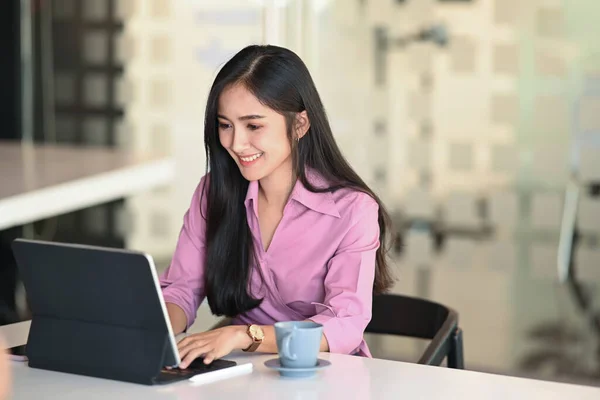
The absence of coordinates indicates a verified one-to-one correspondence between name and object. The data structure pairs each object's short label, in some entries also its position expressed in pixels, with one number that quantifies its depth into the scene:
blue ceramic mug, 2.98
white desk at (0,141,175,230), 5.38
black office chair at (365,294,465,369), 3.50
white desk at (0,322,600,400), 2.87
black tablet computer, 2.91
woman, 3.46
